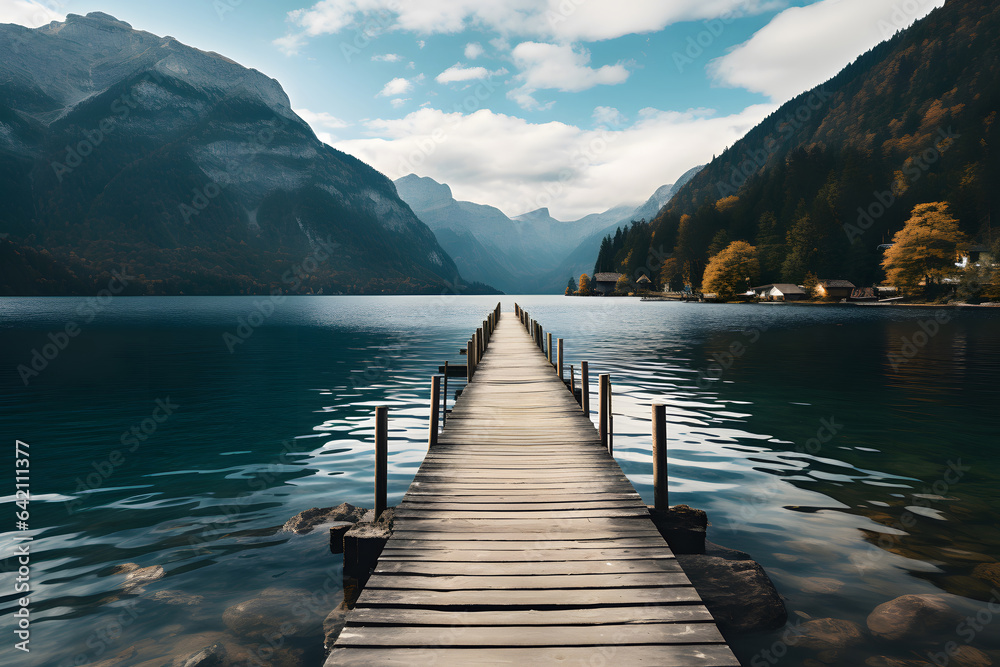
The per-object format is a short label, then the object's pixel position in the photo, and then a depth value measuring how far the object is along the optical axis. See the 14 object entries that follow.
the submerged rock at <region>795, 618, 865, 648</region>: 5.95
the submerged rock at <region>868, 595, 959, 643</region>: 6.08
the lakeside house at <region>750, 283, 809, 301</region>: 103.25
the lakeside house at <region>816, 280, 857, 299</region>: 97.12
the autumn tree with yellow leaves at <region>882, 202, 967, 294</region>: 76.00
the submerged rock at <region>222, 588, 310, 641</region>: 6.30
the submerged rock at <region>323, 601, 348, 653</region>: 5.95
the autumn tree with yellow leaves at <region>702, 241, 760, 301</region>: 108.69
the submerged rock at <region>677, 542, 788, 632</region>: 6.13
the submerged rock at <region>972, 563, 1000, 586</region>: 7.21
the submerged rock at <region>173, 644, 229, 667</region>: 5.66
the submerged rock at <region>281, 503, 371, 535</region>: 9.23
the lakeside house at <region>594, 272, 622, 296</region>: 175.38
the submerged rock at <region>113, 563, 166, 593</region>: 7.26
